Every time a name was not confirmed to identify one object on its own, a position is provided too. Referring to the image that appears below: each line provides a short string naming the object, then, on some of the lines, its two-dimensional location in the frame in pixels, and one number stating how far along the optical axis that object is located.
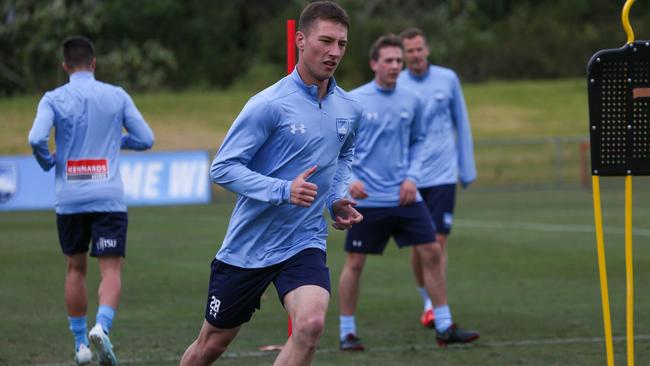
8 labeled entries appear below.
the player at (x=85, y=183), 18.12
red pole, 16.25
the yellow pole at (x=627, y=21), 12.59
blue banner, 51.16
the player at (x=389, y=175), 19.94
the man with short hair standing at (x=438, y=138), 22.39
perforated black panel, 12.58
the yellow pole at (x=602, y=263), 12.72
